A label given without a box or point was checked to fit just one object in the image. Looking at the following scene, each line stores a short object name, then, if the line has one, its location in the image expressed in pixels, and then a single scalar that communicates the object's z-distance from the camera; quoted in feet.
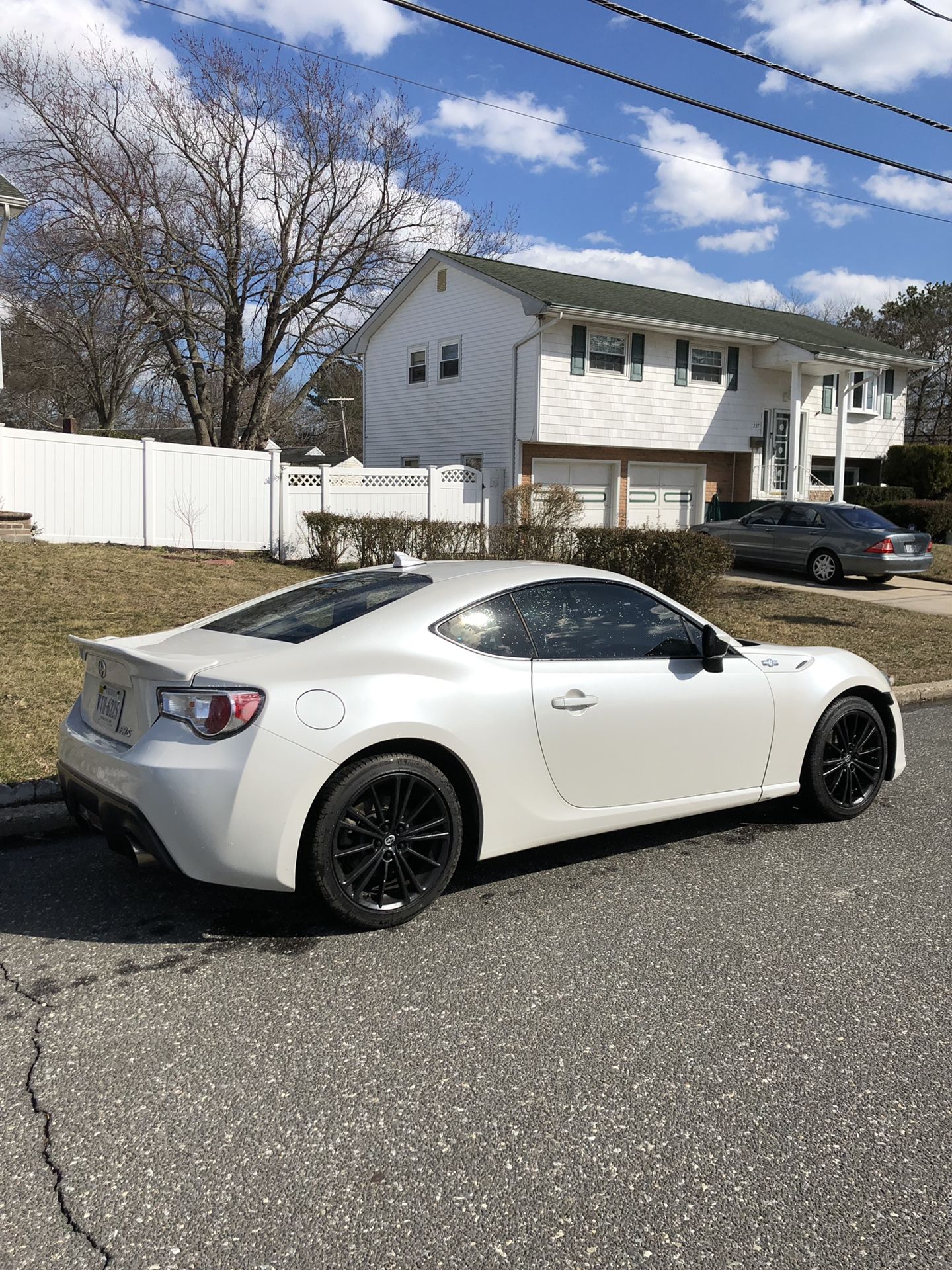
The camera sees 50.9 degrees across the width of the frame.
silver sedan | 55.11
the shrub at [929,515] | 80.07
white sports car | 11.91
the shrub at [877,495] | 92.43
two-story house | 74.02
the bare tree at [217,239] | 84.99
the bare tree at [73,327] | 84.84
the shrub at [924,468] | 97.76
